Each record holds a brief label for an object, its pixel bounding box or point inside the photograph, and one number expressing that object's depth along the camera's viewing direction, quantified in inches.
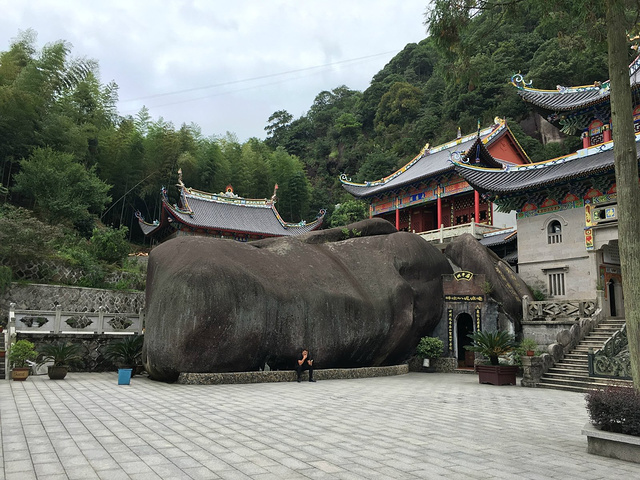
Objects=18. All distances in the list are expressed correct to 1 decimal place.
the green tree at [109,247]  938.7
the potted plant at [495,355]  531.5
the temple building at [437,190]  1114.1
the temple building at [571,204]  656.4
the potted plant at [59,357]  498.3
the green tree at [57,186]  971.3
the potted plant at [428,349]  656.4
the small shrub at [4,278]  690.8
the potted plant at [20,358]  484.1
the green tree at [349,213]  1318.9
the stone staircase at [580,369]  485.7
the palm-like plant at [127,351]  565.6
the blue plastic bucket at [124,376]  458.1
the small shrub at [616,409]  221.5
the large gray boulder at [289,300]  472.7
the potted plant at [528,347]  551.1
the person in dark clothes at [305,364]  519.5
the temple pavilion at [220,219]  1283.2
